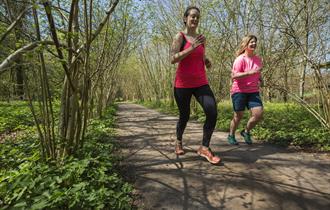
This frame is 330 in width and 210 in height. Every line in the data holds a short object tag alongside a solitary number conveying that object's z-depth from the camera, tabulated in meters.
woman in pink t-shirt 3.68
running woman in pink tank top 3.00
